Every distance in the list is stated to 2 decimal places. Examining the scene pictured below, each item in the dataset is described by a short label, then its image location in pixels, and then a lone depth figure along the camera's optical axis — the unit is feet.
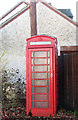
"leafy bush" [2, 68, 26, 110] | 12.87
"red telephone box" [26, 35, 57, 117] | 10.20
